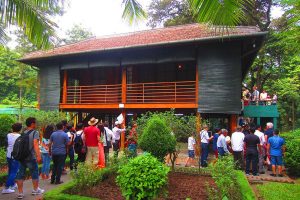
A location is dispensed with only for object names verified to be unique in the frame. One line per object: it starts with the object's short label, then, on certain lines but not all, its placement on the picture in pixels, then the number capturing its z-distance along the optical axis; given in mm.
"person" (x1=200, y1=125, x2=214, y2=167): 7431
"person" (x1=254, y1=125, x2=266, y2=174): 7125
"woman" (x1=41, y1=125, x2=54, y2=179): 5596
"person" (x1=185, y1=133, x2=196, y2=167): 7269
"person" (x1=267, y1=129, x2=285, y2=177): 6664
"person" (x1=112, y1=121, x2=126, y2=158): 8195
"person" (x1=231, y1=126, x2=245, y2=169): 6867
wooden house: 9432
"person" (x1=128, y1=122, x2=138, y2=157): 6674
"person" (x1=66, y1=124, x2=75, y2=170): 6144
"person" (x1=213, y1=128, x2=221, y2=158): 7891
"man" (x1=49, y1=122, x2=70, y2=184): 5210
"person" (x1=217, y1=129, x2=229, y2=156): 7275
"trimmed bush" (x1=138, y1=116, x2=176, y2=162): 5510
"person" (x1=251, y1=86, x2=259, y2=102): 12211
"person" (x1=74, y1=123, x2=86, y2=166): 6195
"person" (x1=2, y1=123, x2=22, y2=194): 4603
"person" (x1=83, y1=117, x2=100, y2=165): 5988
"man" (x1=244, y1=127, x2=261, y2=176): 6588
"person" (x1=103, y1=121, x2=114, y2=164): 7018
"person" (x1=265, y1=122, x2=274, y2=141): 7372
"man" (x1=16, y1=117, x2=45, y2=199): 4284
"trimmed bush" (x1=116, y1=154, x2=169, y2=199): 3552
